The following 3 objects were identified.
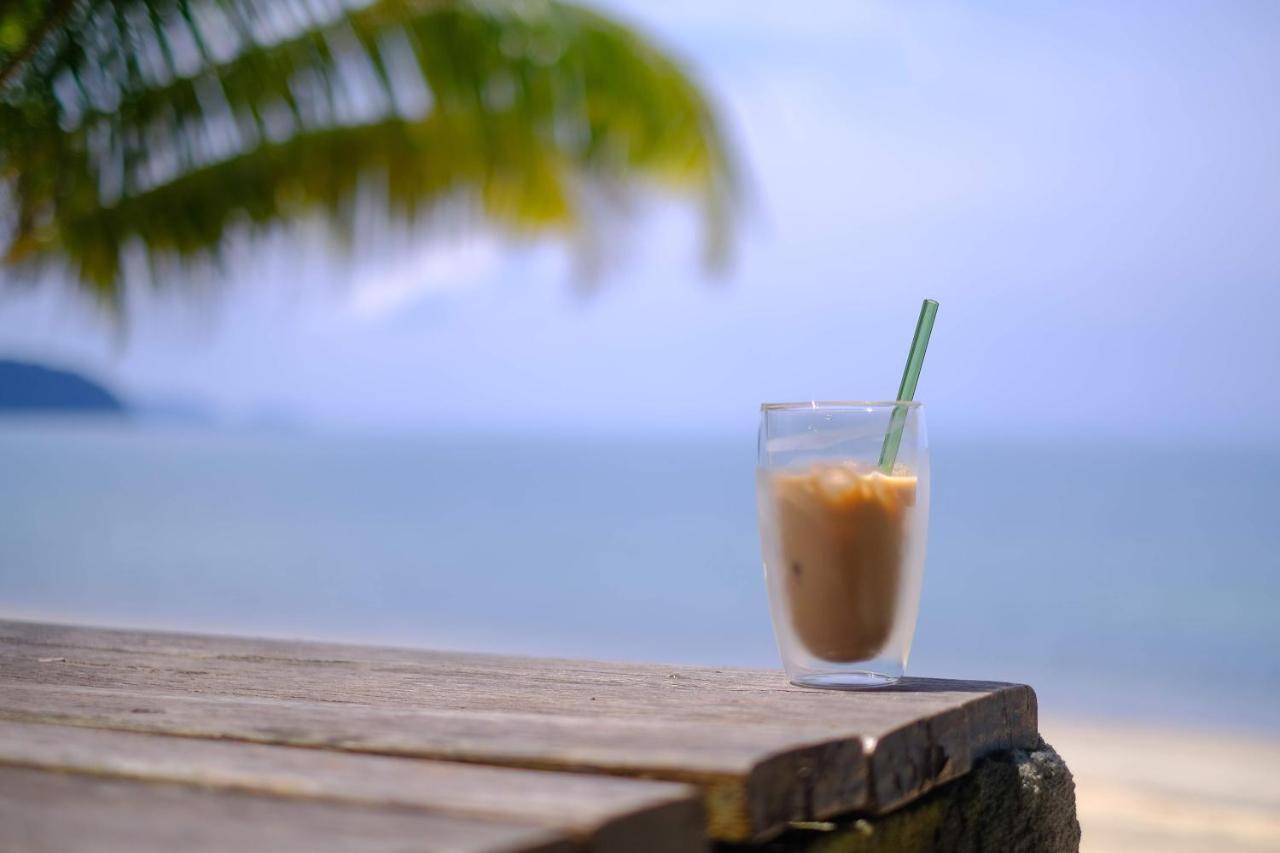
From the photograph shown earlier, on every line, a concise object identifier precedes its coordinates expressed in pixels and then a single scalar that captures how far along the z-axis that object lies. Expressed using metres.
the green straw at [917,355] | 1.20
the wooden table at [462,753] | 0.59
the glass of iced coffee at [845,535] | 1.13
